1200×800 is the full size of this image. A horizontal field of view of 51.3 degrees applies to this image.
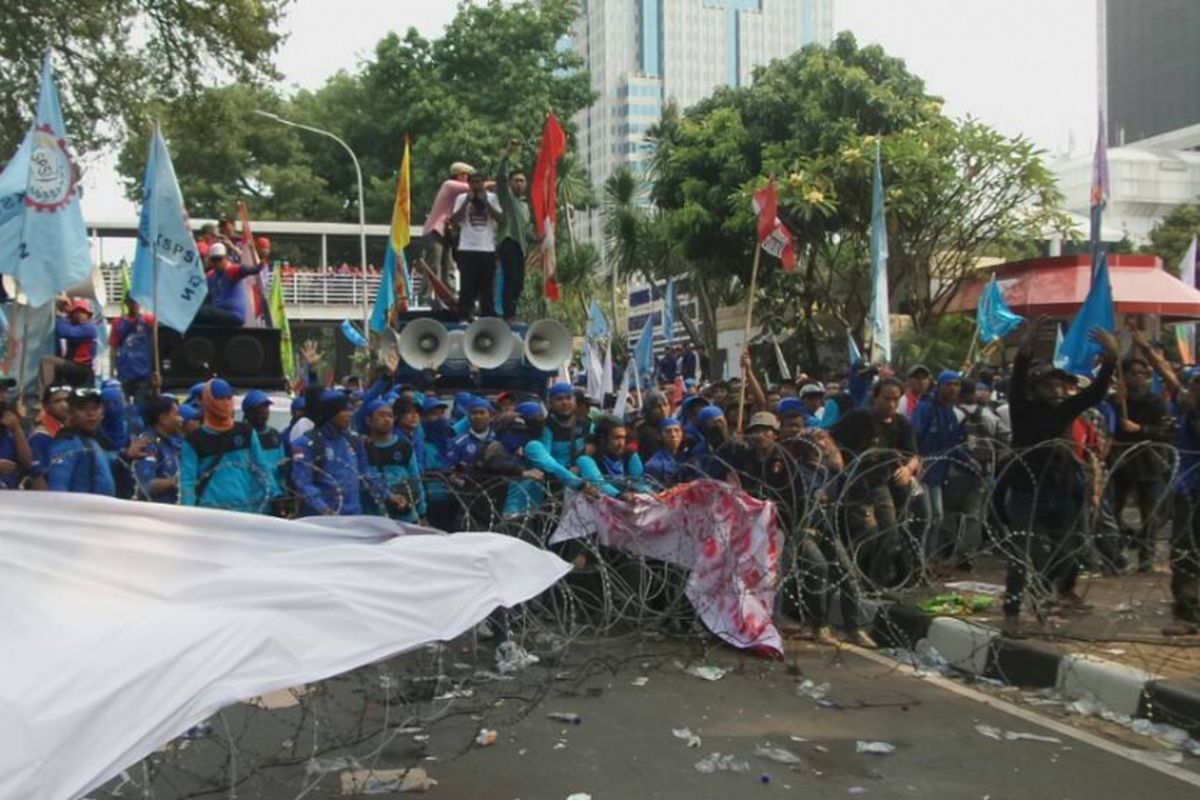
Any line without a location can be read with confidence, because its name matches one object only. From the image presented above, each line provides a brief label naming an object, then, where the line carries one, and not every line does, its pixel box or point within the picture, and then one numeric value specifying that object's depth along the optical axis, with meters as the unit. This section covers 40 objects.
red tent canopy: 24.98
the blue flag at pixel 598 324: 21.16
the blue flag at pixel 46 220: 9.32
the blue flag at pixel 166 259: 10.27
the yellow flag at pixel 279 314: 21.34
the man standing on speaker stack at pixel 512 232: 13.26
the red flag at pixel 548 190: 13.30
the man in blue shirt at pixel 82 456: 7.22
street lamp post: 34.19
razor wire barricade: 6.56
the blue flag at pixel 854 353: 16.08
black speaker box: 12.09
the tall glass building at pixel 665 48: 129.38
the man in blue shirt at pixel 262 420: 8.62
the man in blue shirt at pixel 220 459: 7.62
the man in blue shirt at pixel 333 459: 7.89
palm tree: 35.00
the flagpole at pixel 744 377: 10.69
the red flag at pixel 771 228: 14.00
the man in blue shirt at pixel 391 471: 7.95
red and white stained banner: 8.13
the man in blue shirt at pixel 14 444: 8.11
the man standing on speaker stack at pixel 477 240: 13.13
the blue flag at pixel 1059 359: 12.71
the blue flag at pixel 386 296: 14.60
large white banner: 3.59
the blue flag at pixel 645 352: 19.11
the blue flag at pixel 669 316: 26.38
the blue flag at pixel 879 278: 14.43
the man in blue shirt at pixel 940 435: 10.52
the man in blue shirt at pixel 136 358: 12.05
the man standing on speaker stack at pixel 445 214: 13.06
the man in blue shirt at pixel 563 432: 9.24
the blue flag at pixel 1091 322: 11.13
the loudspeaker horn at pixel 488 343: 12.35
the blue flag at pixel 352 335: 18.41
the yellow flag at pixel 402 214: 15.12
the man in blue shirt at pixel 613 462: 8.51
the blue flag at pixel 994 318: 17.67
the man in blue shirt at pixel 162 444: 8.20
